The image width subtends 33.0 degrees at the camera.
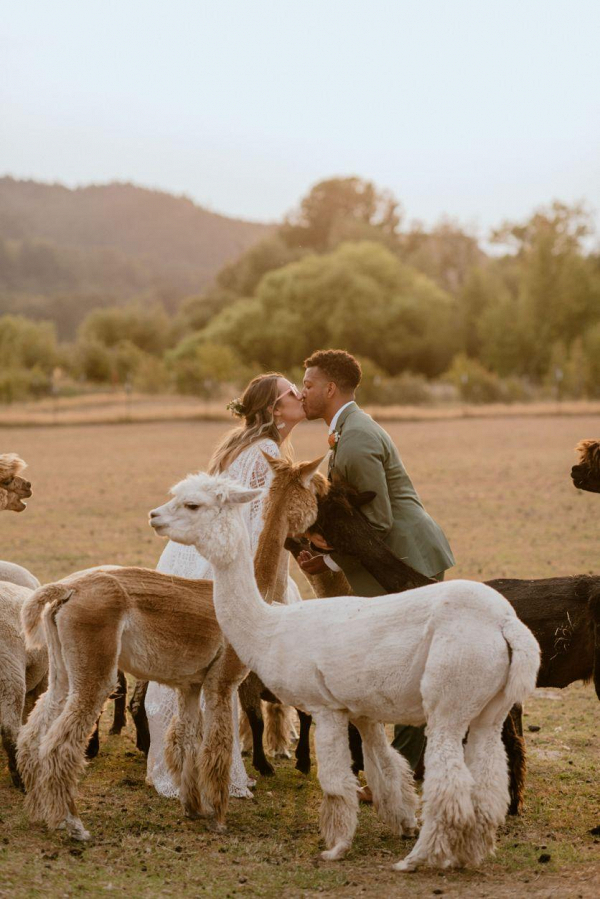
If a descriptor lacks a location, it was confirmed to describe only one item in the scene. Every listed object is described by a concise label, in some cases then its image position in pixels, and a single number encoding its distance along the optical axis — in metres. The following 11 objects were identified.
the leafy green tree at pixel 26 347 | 91.62
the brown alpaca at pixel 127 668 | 4.89
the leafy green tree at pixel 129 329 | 105.25
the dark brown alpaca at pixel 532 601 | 5.59
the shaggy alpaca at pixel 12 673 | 5.70
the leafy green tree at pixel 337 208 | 106.88
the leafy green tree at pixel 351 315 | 74.75
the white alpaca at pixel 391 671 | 4.45
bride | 5.91
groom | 5.77
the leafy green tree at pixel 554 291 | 67.25
